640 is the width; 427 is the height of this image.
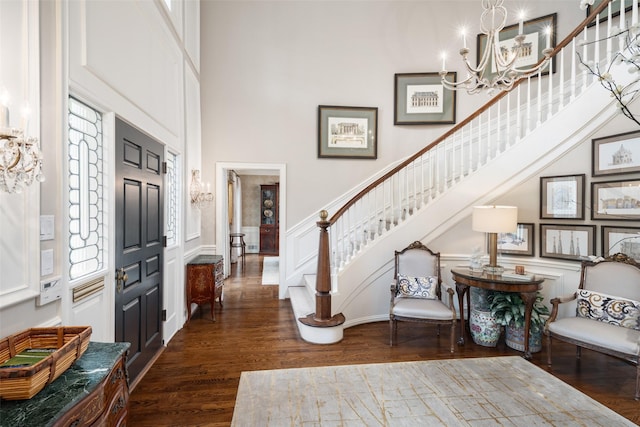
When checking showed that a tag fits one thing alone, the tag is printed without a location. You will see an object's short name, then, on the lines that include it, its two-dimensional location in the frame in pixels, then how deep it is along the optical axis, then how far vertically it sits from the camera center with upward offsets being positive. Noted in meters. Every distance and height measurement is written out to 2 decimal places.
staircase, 3.19 +0.16
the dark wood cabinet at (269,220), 9.33 -0.31
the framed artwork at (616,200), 2.86 +0.11
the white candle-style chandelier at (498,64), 2.17 +1.14
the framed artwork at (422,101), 4.89 +1.81
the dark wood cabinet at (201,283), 3.76 -0.92
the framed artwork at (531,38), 4.50 +2.68
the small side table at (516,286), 2.92 -0.75
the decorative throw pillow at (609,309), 2.53 -0.87
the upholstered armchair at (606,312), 2.36 -0.90
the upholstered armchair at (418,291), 3.03 -0.91
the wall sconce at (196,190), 4.00 +0.27
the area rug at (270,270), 5.83 -1.37
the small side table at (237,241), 7.69 -0.86
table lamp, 3.11 -0.10
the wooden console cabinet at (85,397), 0.98 -0.68
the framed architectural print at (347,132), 4.86 +1.28
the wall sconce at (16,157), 1.15 +0.21
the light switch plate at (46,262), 1.50 -0.27
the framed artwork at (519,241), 3.62 -0.38
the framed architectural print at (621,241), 2.88 -0.30
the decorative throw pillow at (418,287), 3.37 -0.87
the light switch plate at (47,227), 1.50 -0.09
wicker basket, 1.00 -0.57
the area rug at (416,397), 2.04 -1.43
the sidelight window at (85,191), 1.87 +0.13
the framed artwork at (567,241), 3.20 -0.34
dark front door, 2.28 -0.29
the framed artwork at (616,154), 2.86 +0.57
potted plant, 3.04 -1.10
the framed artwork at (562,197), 3.27 +0.16
